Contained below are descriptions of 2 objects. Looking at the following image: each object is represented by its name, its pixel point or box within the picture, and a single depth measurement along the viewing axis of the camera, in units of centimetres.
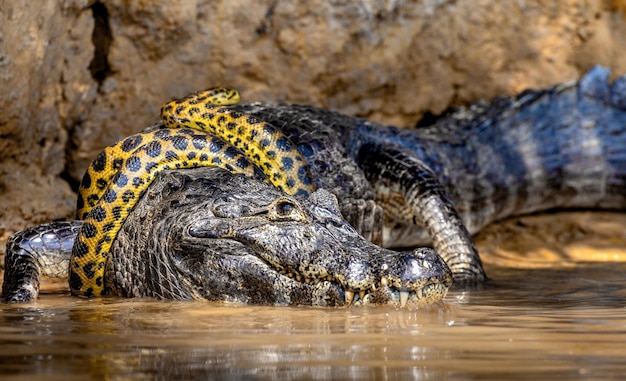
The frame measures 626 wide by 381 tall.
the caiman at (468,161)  1167
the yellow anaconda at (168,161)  967
